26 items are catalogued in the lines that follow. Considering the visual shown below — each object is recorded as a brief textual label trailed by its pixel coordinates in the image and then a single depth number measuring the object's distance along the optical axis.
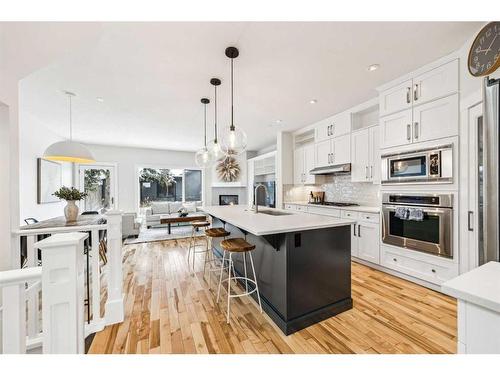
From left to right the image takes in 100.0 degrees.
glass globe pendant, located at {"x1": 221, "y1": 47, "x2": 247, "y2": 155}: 2.27
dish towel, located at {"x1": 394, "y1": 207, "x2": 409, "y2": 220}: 2.57
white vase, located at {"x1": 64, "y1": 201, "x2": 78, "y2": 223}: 2.66
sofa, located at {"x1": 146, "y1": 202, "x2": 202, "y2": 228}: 6.09
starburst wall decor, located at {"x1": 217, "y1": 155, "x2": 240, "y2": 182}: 7.55
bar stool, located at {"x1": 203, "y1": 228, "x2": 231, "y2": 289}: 2.68
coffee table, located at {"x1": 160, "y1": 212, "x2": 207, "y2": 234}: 5.27
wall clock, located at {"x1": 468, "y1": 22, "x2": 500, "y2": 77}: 1.51
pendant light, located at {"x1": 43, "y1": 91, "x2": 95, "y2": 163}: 2.92
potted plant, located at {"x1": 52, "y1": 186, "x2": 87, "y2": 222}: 2.63
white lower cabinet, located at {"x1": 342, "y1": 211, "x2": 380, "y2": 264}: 3.00
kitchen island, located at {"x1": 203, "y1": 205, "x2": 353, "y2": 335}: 1.75
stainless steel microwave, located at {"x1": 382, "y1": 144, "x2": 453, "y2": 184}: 2.26
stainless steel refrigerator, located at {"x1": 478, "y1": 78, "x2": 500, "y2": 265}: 1.03
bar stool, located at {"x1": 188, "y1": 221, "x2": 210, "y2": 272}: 3.42
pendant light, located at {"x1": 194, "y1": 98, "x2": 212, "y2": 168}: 3.40
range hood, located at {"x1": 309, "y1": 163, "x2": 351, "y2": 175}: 3.70
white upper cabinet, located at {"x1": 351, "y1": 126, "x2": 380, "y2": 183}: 3.24
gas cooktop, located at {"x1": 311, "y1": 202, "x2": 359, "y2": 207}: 3.83
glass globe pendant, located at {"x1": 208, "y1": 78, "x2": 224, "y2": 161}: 2.63
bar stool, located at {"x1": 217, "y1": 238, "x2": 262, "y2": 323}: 1.94
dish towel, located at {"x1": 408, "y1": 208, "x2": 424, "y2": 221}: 2.45
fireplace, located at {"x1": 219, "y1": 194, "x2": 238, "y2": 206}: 7.69
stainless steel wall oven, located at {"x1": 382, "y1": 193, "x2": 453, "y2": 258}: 2.26
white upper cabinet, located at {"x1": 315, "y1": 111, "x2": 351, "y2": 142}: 3.76
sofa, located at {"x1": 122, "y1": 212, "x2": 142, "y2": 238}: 5.00
